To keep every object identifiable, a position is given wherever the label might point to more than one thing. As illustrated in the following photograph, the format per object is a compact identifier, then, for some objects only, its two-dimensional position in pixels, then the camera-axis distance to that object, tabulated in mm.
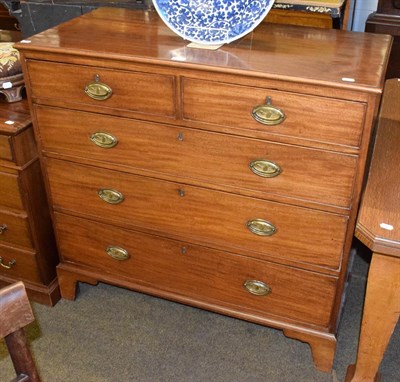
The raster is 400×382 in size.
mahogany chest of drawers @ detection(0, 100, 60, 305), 1888
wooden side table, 1392
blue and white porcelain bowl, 1595
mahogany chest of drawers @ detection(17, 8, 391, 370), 1494
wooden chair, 913
